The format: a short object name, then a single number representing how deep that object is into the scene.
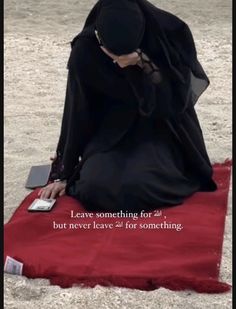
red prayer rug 2.87
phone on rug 3.51
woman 3.38
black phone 3.92
